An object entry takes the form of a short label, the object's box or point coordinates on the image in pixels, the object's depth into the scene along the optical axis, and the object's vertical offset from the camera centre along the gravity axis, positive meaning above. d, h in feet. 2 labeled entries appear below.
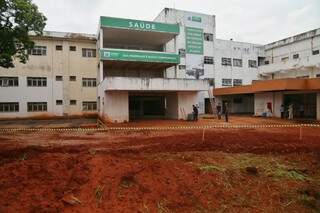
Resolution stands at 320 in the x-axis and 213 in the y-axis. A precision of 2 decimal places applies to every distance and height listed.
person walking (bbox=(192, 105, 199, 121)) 61.44 -2.19
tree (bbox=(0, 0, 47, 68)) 42.79 +17.20
